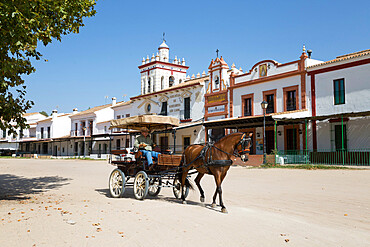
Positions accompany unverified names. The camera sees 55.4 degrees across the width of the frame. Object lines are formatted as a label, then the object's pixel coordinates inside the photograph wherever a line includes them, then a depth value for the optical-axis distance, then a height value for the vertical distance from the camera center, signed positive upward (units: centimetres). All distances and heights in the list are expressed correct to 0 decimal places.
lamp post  2010 +208
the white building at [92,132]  4290 +212
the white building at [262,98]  2314 +366
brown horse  718 -15
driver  893 +8
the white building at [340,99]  2031 +298
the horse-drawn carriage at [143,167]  853 -49
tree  711 +253
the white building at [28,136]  5858 +203
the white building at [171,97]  3098 +506
